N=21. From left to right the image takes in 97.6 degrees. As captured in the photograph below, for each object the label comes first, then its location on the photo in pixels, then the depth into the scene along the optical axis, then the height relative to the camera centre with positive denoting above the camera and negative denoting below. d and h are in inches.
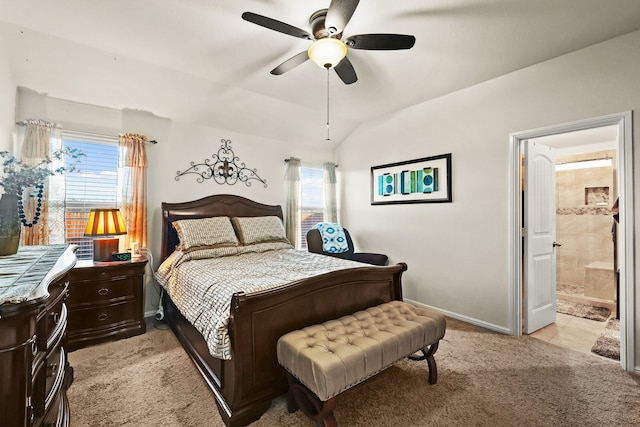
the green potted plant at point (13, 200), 61.9 +3.7
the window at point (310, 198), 185.8 +12.3
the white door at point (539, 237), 116.8 -9.0
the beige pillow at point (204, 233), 118.4 -7.4
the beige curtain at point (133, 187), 122.0 +12.5
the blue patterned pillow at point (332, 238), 161.5 -12.8
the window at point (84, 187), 110.9 +11.7
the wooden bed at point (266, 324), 65.8 -28.7
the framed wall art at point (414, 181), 136.6 +18.8
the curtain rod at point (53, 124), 102.9 +34.4
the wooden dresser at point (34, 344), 34.4 -18.6
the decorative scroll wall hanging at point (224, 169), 145.7 +25.3
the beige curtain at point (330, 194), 190.2 +15.1
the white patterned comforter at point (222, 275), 69.8 -18.6
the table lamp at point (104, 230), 106.0 -5.6
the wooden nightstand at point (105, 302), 100.9 -32.8
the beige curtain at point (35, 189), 102.8 +10.3
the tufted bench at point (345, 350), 57.6 -30.6
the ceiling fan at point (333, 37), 67.7 +48.7
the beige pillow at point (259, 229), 136.6 -6.8
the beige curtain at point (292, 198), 171.3 +11.1
